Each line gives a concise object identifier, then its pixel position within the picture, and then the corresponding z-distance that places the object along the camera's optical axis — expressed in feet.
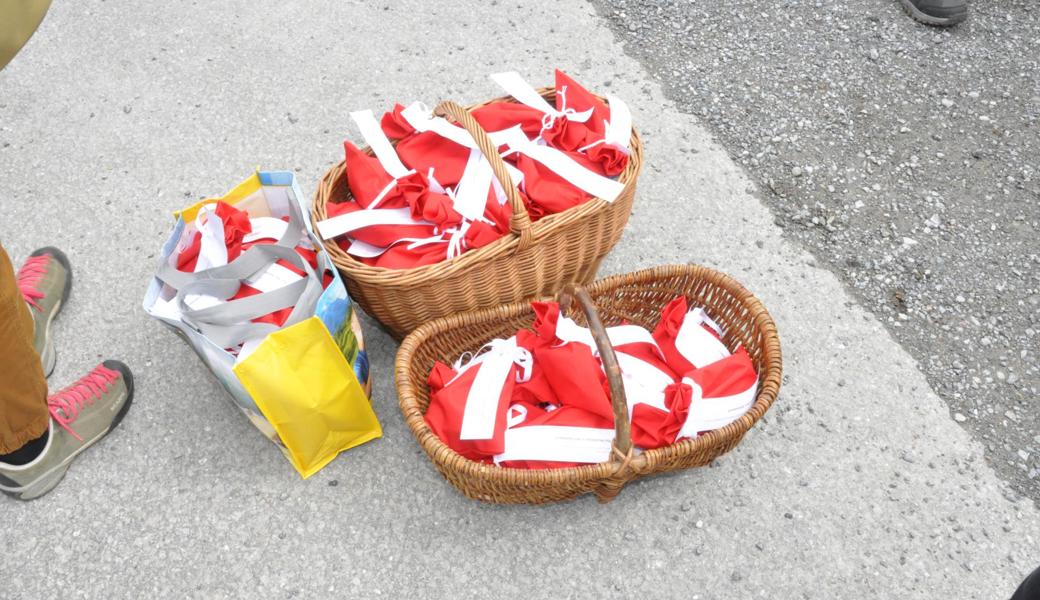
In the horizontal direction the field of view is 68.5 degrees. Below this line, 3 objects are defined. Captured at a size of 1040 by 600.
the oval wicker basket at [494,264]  5.56
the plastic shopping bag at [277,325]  5.14
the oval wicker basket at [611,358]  4.95
